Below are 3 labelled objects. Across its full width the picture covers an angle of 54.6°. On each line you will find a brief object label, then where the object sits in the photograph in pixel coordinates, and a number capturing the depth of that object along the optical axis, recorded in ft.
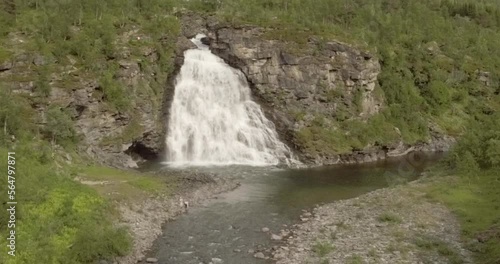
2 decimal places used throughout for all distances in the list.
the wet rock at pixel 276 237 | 110.75
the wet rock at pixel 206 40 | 261.01
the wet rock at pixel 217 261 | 95.62
